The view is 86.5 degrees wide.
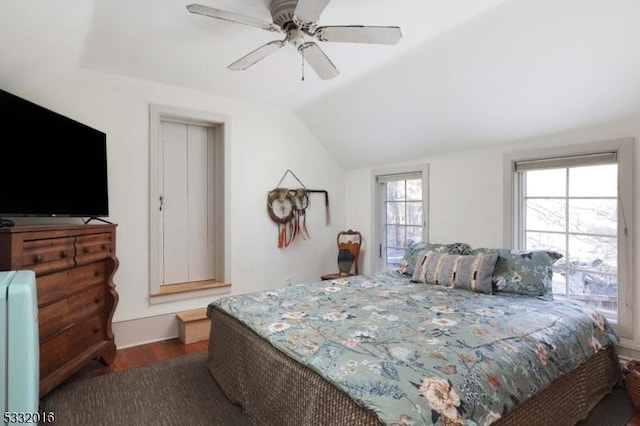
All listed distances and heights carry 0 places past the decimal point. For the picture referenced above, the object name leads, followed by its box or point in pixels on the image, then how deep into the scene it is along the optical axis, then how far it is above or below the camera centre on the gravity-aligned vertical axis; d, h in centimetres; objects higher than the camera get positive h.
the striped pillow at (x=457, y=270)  268 -48
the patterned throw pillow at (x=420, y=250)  321 -36
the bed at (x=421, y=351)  126 -63
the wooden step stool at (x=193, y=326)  317 -107
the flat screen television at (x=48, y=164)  195 +33
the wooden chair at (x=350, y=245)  424 -40
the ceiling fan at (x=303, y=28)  169 +101
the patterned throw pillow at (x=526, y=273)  253 -46
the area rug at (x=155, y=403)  197 -119
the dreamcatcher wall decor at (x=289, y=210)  396 +4
